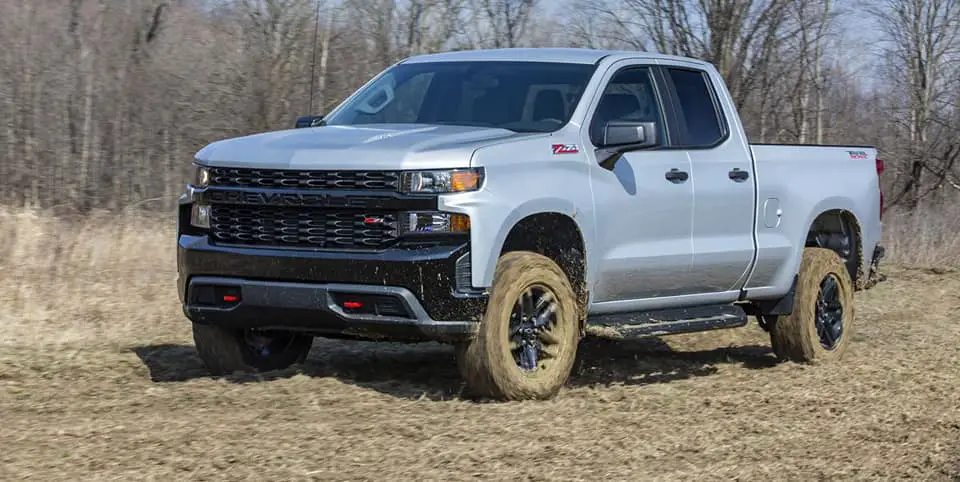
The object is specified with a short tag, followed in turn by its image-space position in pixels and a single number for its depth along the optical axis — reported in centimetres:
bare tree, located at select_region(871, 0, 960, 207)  3094
